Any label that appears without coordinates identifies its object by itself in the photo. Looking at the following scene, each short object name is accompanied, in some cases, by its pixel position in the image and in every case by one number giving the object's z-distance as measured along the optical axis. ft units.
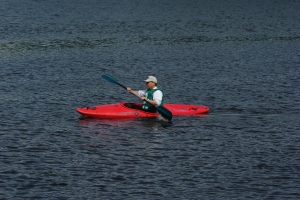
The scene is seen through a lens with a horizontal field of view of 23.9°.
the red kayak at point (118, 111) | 91.20
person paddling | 90.12
